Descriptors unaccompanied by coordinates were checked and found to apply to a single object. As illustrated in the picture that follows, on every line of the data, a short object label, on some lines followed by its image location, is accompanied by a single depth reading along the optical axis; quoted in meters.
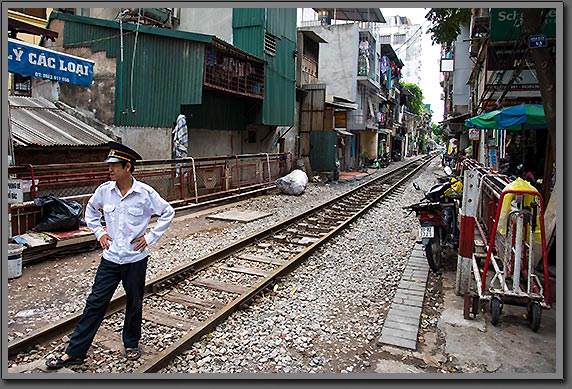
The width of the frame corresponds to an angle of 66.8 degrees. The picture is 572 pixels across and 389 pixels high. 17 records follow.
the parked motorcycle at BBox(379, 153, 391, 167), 38.50
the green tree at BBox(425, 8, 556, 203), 5.45
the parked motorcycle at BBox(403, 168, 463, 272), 6.73
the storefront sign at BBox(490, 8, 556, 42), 12.05
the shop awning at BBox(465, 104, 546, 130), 8.71
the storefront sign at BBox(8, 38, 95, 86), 8.50
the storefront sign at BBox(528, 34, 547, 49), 5.36
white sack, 16.08
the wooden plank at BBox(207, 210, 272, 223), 10.91
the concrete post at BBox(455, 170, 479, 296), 5.32
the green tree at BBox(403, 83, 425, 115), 64.64
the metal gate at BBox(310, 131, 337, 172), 23.55
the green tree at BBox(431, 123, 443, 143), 103.84
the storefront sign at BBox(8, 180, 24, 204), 5.55
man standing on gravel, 3.78
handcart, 4.53
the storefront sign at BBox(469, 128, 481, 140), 18.17
